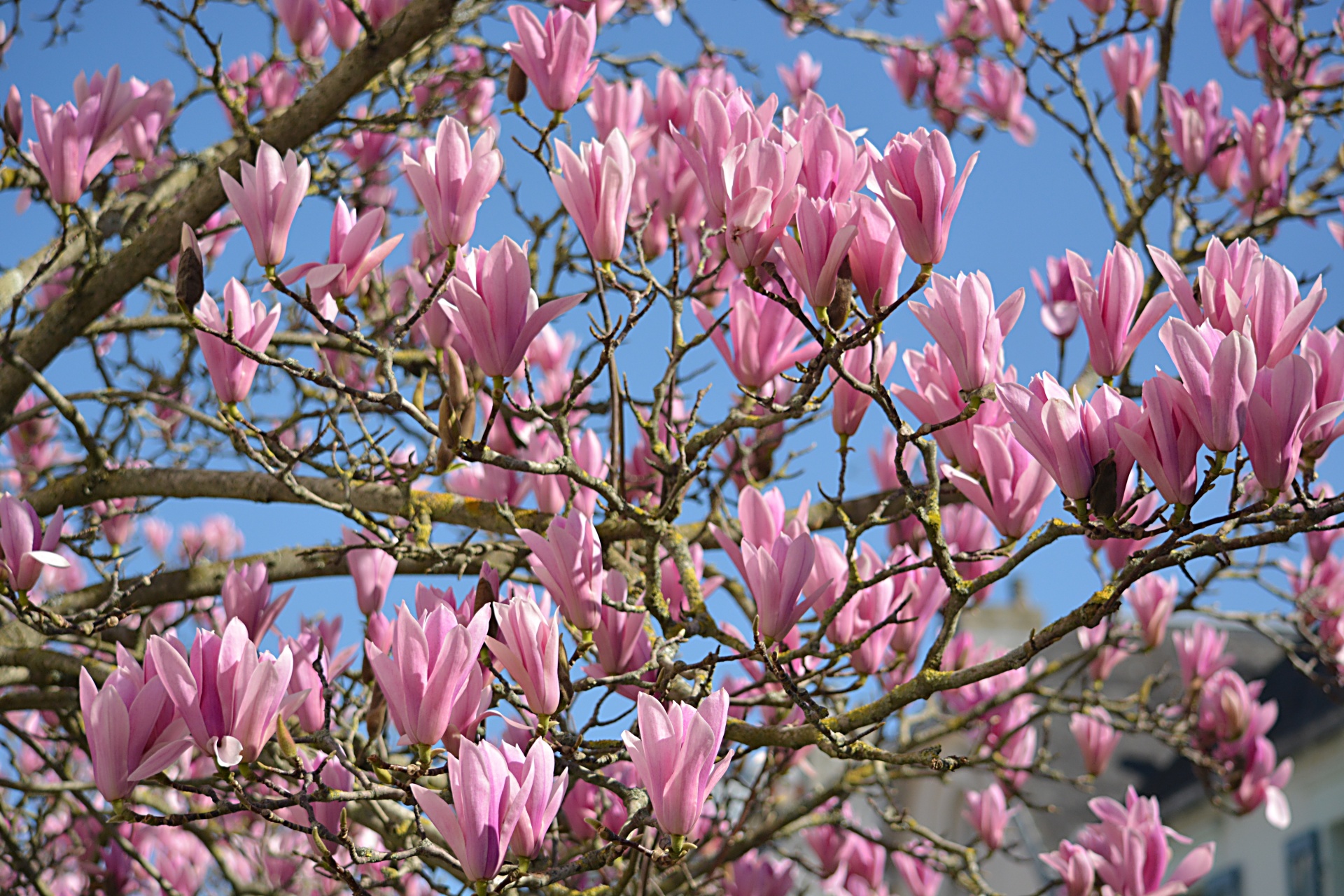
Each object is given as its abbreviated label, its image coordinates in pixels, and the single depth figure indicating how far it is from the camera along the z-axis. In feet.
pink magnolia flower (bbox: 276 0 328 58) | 11.62
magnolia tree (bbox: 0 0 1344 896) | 5.48
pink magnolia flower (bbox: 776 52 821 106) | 16.15
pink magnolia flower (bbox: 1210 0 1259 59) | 15.19
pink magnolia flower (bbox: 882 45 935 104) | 17.57
